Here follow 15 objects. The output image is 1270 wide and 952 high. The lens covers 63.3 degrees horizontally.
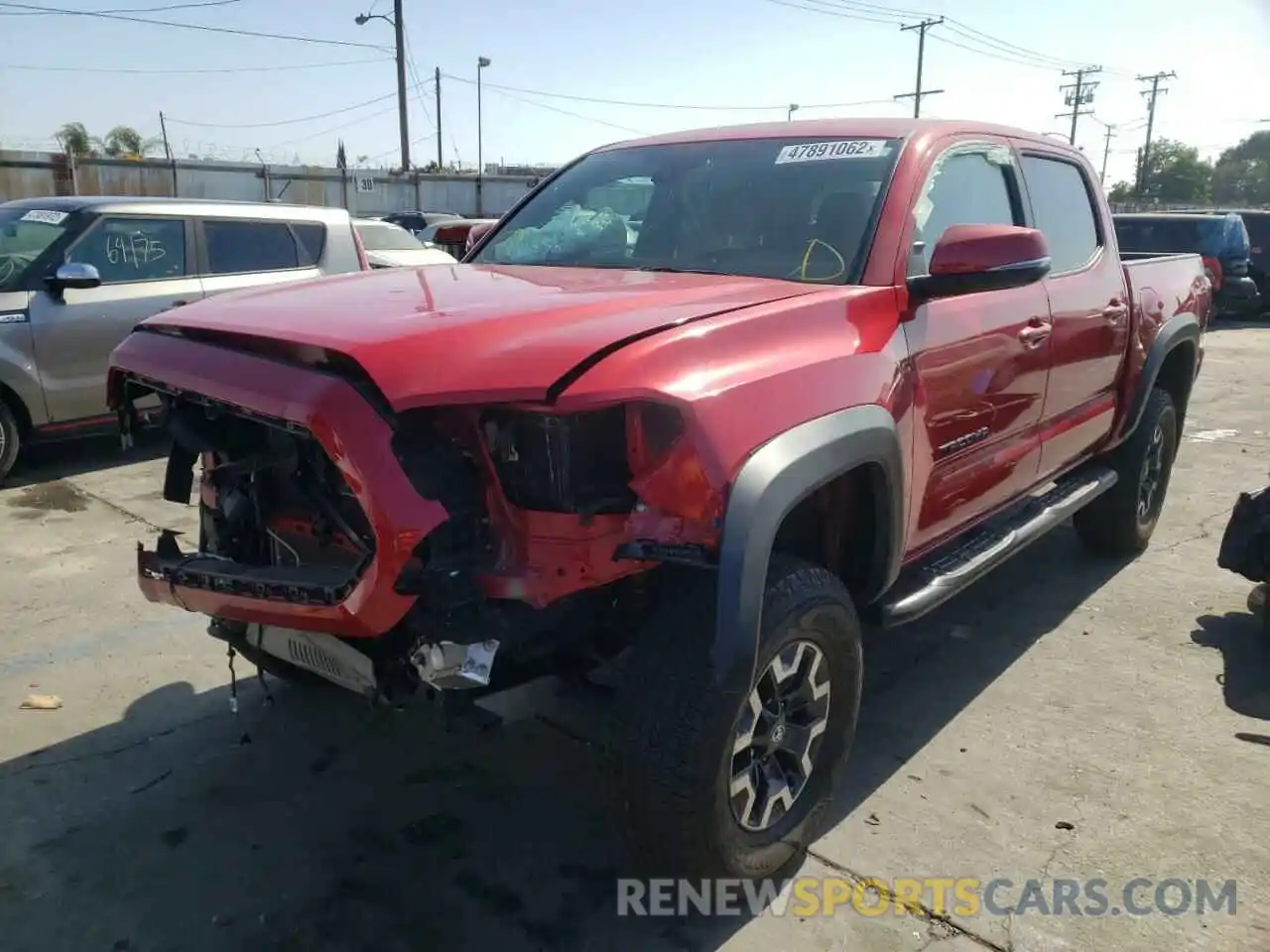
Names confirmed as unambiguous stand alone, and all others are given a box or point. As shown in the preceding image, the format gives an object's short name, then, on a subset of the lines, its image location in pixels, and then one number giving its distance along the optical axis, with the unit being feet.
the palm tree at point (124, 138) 184.95
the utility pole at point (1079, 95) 212.64
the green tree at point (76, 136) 144.08
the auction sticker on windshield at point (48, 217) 22.09
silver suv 21.15
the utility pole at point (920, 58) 162.40
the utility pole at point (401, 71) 104.68
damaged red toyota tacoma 7.39
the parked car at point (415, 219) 67.93
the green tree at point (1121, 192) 189.05
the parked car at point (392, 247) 37.76
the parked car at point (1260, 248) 57.57
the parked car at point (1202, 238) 51.31
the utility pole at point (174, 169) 81.71
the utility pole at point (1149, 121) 223.71
